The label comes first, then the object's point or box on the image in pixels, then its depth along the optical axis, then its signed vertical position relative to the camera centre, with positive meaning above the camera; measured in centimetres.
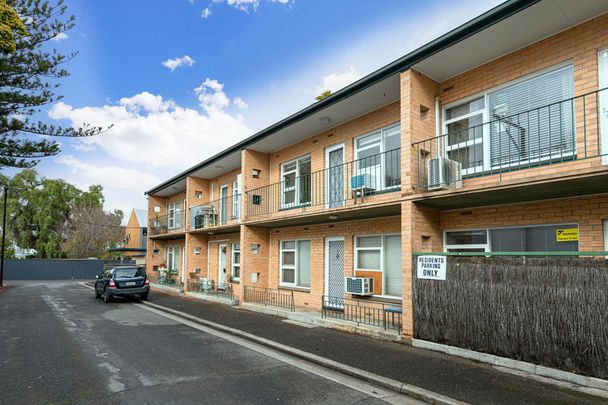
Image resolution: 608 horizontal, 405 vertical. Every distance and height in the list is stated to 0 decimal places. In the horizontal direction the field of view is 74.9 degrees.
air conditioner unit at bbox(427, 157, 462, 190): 793 +117
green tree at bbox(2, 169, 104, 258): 4519 +206
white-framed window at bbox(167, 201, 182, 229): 2452 +102
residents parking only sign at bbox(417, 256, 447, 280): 764 -71
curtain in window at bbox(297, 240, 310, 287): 1348 -109
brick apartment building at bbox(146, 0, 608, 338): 696 +163
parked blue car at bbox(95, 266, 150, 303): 1719 -227
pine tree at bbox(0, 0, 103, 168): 1405 +539
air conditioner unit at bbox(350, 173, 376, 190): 1052 +132
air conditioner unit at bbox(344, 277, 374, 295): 1052 -145
